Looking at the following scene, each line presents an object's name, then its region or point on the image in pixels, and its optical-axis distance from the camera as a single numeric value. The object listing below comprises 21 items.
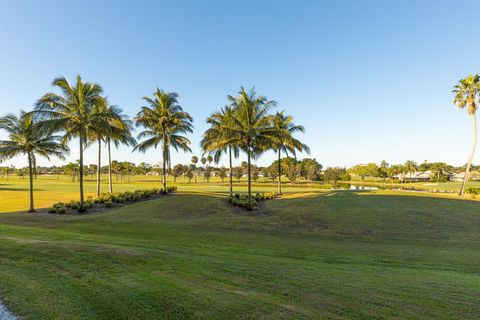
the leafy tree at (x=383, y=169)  110.00
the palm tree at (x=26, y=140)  23.27
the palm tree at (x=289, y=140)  35.22
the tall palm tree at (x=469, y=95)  32.03
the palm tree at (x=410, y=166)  112.32
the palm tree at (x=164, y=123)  31.40
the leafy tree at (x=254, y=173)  106.15
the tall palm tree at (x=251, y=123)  24.31
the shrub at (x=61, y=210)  22.45
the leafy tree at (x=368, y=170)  126.36
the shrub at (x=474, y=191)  30.47
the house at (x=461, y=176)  124.20
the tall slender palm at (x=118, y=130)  24.08
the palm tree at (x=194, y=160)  177.55
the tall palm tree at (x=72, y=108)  21.92
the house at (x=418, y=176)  125.18
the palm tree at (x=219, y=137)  24.58
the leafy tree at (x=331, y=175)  90.69
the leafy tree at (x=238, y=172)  102.81
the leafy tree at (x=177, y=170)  120.11
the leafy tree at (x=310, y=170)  104.21
